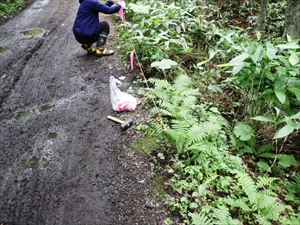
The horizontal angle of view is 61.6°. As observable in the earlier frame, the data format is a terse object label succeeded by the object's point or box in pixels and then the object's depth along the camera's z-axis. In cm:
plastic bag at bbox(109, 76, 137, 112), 433
